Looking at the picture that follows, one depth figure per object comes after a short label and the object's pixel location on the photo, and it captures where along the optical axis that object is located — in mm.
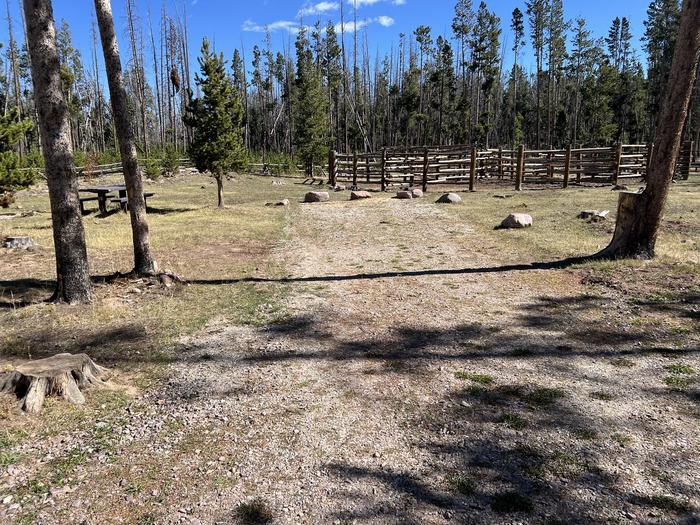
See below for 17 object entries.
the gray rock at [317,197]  17191
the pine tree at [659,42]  41375
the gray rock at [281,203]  15938
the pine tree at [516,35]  43494
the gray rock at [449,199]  15873
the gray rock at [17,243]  8680
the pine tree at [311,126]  27656
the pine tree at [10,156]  8531
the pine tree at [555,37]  41062
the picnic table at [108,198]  12952
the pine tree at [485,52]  40375
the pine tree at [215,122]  13281
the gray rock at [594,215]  10891
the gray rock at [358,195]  17469
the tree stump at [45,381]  3285
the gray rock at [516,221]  10719
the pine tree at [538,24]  40844
